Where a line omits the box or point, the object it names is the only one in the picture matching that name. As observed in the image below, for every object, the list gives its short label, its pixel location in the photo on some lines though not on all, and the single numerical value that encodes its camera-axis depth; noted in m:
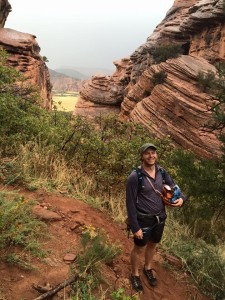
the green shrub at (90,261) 2.60
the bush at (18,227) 2.75
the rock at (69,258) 2.95
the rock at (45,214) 3.52
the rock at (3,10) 16.88
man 2.93
